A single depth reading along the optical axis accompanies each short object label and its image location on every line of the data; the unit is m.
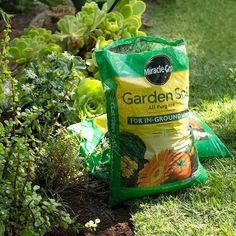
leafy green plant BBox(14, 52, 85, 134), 2.61
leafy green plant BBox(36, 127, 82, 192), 2.69
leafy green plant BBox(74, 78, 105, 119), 3.23
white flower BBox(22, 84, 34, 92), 2.48
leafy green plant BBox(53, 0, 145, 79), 3.73
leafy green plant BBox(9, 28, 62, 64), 3.53
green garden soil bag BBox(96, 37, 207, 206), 2.61
